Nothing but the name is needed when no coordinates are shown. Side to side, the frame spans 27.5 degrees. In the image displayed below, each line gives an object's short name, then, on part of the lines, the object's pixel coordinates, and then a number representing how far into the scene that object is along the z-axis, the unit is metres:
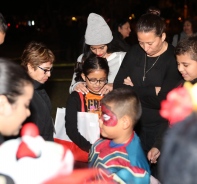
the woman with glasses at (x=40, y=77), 3.53
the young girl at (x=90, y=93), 3.94
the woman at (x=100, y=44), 4.65
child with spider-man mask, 2.81
